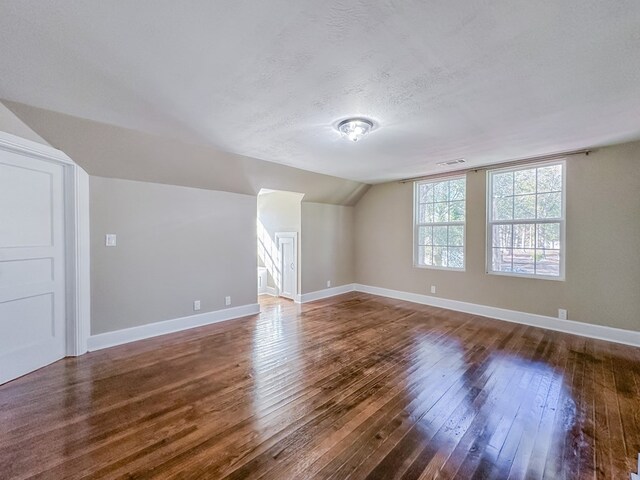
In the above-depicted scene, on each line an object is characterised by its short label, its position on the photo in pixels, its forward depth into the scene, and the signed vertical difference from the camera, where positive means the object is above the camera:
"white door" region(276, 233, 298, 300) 5.59 -0.52
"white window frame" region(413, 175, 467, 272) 4.80 +0.26
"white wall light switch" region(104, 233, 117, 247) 3.29 +0.00
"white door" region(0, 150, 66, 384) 2.49 -0.23
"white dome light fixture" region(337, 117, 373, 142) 2.59 +1.06
